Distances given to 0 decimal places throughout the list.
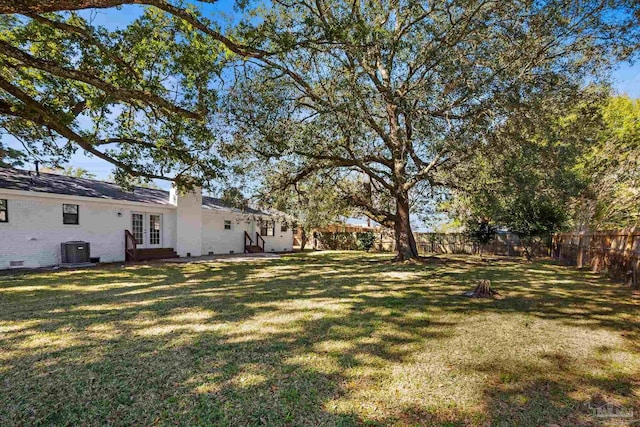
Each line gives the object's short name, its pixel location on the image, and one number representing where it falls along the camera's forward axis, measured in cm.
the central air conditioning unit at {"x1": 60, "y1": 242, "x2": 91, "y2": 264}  1105
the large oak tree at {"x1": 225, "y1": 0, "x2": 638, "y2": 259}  744
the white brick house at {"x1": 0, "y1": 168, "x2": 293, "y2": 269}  1030
